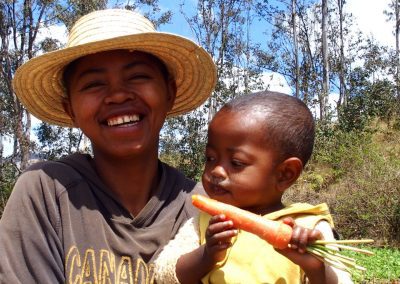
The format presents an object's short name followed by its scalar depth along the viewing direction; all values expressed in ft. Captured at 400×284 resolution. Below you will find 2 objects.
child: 5.83
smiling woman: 6.01
